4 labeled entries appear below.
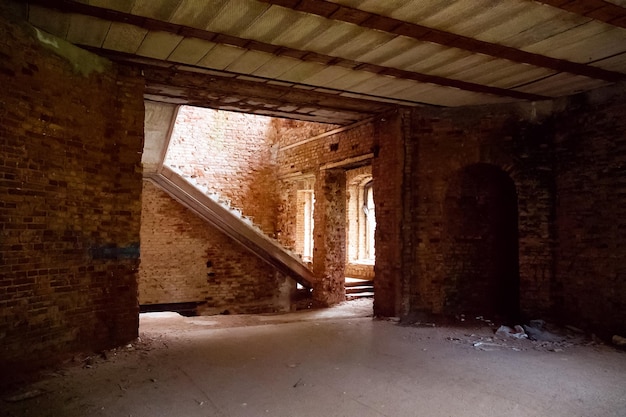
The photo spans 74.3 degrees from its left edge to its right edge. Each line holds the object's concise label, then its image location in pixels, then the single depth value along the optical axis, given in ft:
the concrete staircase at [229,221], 33.45
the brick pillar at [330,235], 34.04
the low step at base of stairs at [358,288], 37.81
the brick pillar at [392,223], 23.93
